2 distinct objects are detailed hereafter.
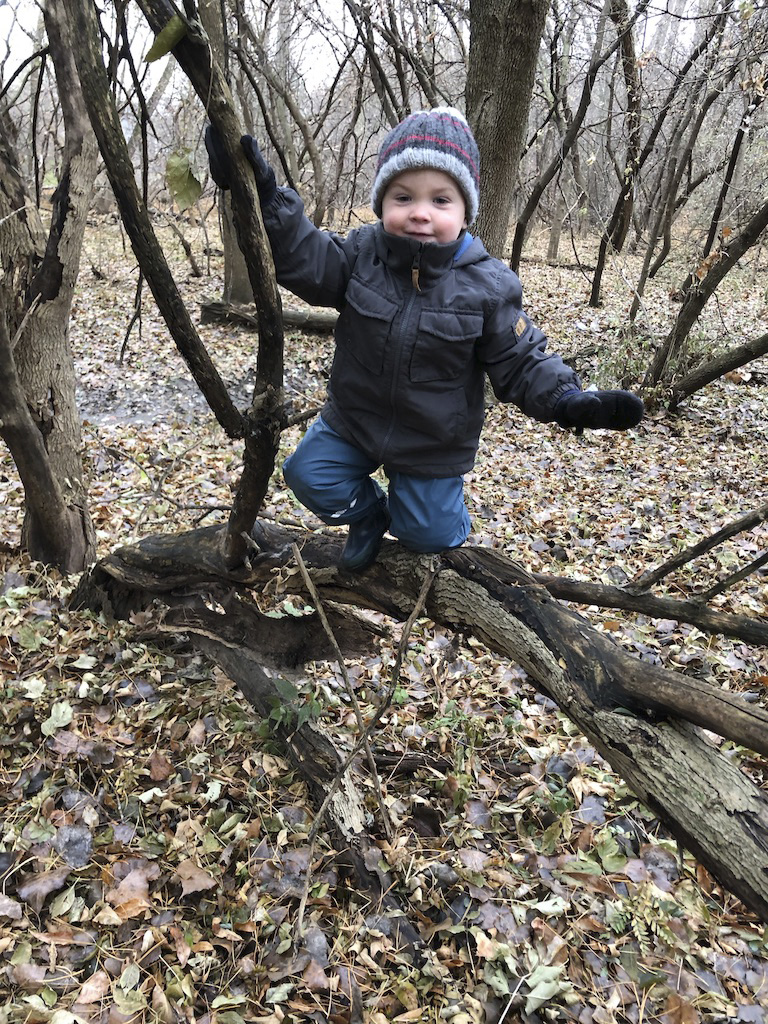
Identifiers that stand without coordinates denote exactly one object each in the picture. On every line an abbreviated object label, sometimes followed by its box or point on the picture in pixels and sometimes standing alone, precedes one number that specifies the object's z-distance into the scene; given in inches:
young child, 81.4
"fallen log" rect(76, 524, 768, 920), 55.0
